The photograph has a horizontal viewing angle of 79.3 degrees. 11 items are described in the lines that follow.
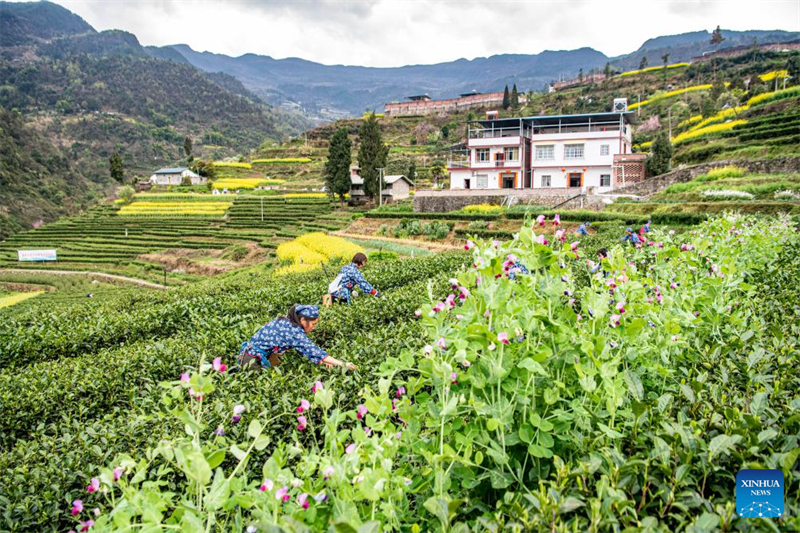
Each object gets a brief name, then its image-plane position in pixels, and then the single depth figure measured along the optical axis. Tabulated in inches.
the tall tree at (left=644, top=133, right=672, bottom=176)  1413.6
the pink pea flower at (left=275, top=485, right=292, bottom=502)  66.3
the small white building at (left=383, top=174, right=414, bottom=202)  2068.2
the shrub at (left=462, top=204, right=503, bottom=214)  1252.5
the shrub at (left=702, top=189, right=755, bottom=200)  958.8
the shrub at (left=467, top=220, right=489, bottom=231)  1158.3
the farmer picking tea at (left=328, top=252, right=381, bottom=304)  342.6
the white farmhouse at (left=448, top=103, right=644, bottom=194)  1418.6
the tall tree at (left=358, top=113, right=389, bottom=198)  1779.0
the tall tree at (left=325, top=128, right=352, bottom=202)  1854.1
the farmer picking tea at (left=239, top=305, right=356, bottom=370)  203.8
